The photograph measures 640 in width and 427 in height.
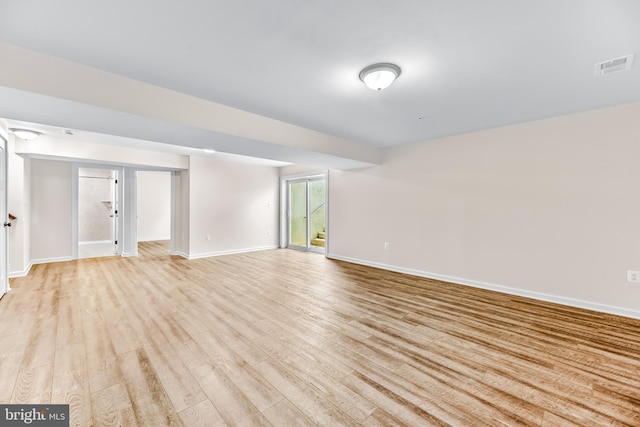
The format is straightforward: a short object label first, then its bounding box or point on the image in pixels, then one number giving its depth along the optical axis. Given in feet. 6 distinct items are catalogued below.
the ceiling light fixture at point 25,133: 13.16
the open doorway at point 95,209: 25.80
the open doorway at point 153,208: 29.58
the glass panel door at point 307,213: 23.26
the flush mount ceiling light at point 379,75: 7.23
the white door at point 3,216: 11.46
